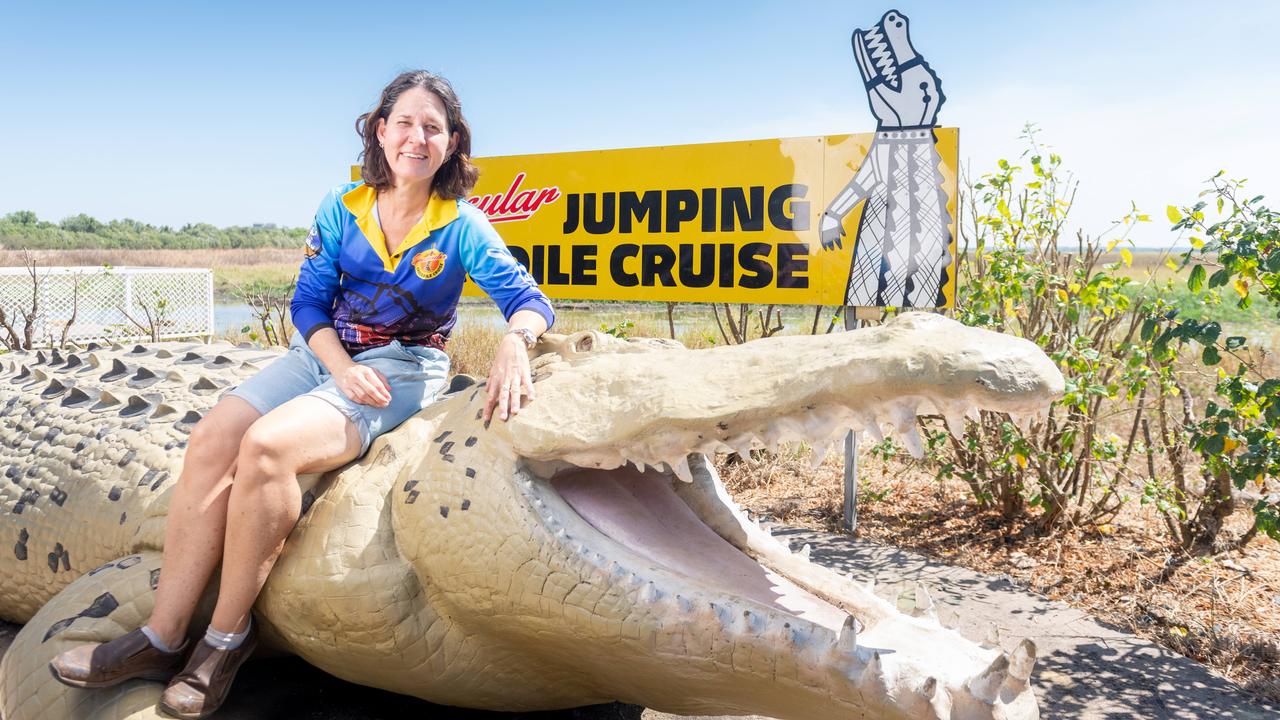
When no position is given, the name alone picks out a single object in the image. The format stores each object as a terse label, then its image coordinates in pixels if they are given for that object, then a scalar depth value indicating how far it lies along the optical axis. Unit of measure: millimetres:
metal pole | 4605
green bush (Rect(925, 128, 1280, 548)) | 3811
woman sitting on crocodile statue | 2064
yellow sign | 4527
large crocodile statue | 1599
